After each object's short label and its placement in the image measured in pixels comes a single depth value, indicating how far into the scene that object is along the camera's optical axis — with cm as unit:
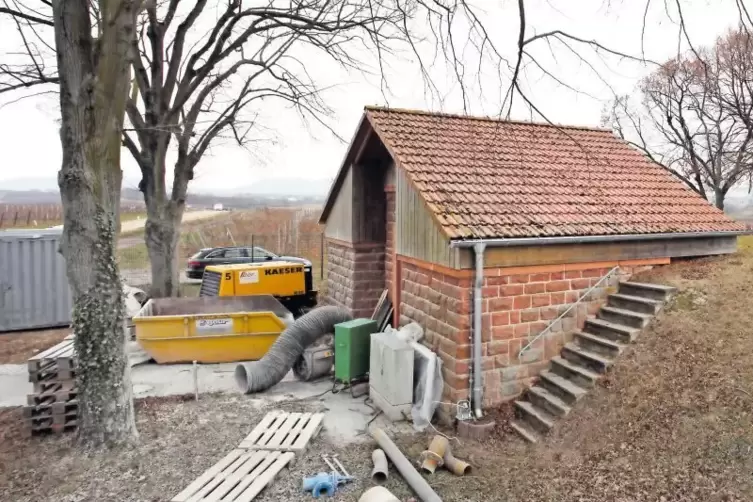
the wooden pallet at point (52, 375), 740
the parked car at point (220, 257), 2184
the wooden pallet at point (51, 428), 696
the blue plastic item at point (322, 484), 548
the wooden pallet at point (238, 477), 526
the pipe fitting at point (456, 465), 590
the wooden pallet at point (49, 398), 701
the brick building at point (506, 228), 726
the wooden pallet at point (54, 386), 741
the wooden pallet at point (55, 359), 738
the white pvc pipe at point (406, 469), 534
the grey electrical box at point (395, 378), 743
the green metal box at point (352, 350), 873
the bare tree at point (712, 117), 2353
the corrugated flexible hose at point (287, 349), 856
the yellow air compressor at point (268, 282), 1294
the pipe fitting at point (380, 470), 578
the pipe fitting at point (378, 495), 498
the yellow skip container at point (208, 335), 1006
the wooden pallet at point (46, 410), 695
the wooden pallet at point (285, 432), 638
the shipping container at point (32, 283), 1326
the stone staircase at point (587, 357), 691
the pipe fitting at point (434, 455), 597
